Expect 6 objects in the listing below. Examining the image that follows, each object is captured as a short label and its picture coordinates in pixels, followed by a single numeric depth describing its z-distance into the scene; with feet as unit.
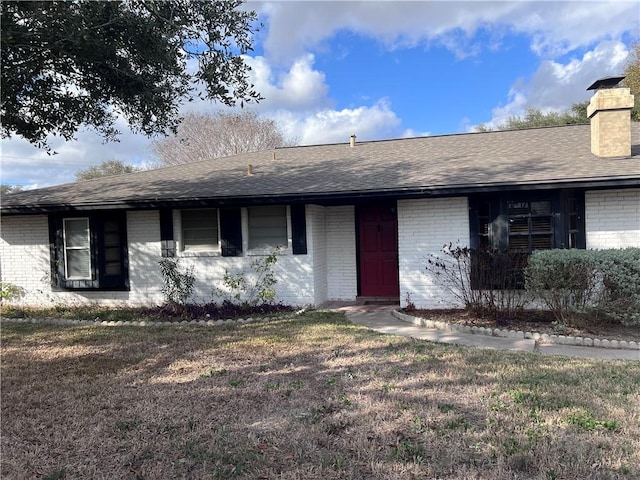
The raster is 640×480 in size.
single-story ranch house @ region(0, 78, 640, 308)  29.14
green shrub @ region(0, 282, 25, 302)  34.54
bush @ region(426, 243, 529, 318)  27.45
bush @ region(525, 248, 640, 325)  23.58
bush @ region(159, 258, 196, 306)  32.40
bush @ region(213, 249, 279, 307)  32.83
